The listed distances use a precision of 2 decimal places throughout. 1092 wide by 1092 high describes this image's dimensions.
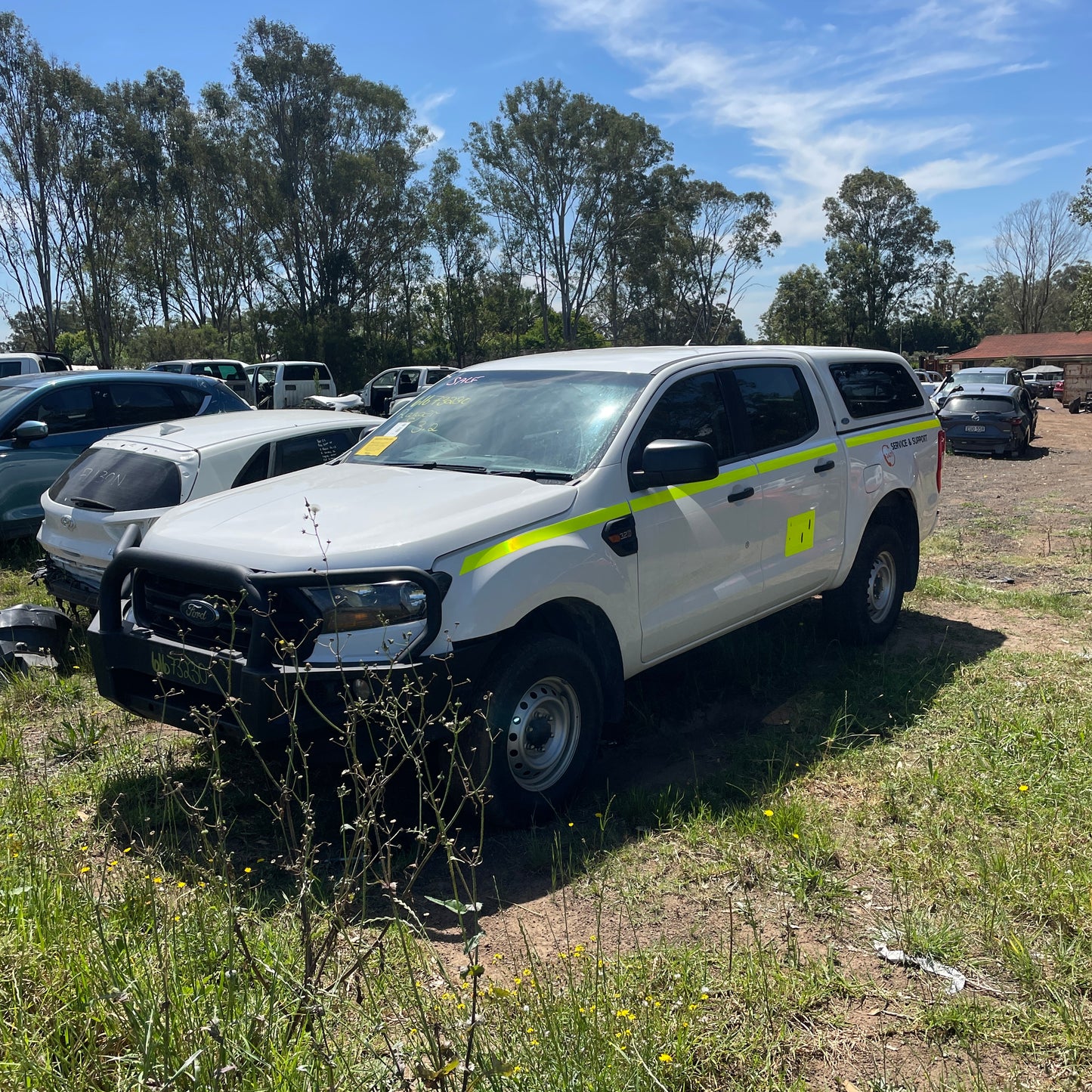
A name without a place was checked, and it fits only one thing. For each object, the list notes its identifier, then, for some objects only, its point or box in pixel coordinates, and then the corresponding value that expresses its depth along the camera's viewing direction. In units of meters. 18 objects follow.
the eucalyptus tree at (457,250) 41.69
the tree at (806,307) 64.50
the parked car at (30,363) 16.86
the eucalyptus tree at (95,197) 36.28
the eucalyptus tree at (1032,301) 90.12
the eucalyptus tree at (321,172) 38.69
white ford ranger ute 3.57
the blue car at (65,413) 8.75
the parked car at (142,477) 5.99
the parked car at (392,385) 27.03
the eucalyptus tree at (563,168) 43.50
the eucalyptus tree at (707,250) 48.66
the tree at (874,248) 63.50
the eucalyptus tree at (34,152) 34.19
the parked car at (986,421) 20.72
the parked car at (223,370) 25.62
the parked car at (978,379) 22.39
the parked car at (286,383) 28.94
